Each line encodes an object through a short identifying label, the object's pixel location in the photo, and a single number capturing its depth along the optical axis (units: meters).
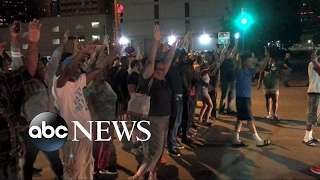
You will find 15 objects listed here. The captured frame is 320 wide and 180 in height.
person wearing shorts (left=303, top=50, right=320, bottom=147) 5.49
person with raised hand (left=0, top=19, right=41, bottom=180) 2.19
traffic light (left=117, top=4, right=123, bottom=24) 13.93
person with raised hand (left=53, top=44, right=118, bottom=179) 3.07
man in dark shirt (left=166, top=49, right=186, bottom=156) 5.12
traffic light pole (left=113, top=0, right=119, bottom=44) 13.25
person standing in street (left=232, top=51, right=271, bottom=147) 5.45
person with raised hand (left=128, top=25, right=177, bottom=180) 3.96
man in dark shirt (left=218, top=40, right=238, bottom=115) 7.96
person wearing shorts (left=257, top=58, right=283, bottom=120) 7.48
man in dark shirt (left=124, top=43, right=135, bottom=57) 7.22
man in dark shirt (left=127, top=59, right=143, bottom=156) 4.97
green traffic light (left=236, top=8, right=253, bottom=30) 11.11
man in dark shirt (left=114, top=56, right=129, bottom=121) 5.99
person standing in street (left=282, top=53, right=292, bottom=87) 11.63
